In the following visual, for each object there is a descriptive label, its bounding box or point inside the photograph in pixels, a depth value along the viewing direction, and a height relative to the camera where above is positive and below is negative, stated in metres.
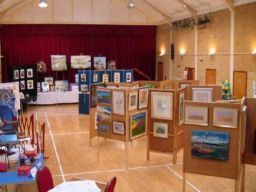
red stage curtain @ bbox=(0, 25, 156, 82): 14.63 +1.78
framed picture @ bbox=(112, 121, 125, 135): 6.17 -1.13
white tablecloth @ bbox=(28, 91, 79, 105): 14.18 -1.07
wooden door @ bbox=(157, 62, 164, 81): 15.88 +0.31
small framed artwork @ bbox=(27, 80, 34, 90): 13.77 -0.36
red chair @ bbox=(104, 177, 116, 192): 3.02 -1.18
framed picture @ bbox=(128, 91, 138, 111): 6.10 -0.52
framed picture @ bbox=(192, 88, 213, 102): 6.44 -0.41
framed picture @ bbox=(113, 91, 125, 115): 6.09 -0.56
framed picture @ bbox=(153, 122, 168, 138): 6.46 -1.22
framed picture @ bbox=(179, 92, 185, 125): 6.34 -0.62
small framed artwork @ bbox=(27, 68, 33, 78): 13.82 +0.17
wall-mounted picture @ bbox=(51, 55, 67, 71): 14.56 +0.75
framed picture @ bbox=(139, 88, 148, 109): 6.36 -0.48
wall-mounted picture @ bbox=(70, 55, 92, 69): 14.78 +0.81
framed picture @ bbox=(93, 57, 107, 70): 15.35 +0.73
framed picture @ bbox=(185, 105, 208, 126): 4.59 -0.63
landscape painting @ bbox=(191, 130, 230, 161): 4.51 -1.10
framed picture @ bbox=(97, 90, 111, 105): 6.31 -0.45
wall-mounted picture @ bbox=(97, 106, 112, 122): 6.36 -0.83
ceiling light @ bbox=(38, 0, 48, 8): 9.23 +2.40
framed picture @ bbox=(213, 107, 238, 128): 4.43 -0.64
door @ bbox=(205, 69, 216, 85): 11.42 +0.01
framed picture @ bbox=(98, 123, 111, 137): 6.42 -1.20
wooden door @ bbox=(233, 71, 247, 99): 9.74 -0.26
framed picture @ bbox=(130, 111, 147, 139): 6.23 -1.08
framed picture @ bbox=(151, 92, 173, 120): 6.26 -0.64
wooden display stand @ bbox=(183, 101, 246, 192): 4.44 -1.19
